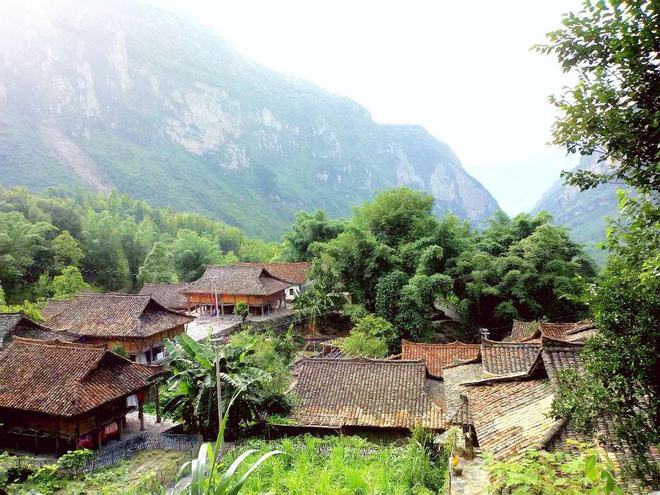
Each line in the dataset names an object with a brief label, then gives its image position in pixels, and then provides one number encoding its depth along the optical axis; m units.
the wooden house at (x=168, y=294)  43.78
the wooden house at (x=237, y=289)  39.88
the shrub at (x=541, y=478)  4.93
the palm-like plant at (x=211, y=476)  4.73
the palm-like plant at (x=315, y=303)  37.78
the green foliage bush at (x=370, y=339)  29.41
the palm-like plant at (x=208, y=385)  17.34
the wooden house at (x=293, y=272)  47.59
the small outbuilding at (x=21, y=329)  25.27
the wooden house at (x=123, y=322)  28.53
